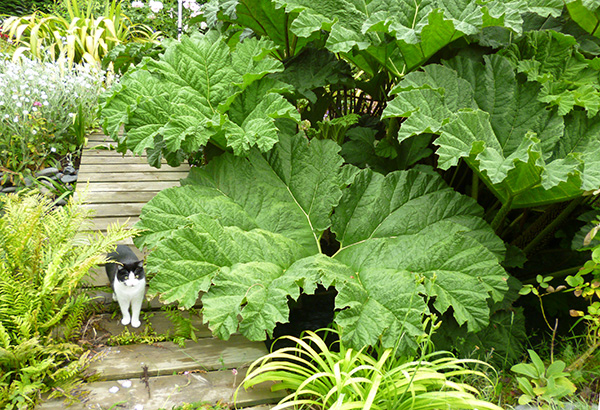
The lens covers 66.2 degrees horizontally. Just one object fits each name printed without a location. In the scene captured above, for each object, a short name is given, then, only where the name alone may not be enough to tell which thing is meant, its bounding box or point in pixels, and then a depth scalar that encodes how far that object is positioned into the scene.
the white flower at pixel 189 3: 5.19
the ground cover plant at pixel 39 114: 3.31
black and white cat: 1.66
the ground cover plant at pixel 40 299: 1.39
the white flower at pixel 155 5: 6.06
